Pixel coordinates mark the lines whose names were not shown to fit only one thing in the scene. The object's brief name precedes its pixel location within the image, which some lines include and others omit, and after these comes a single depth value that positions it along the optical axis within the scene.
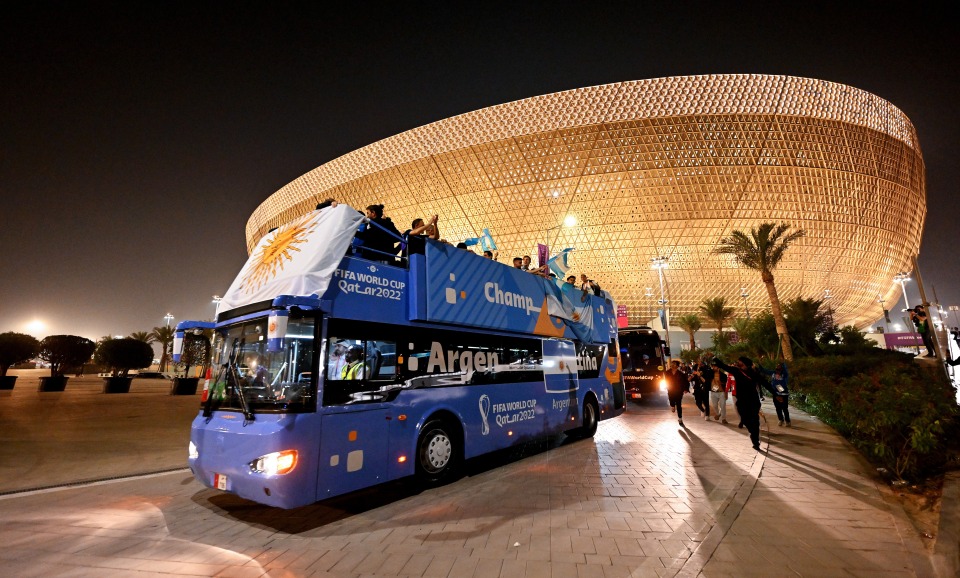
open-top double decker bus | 4.07
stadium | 39.81
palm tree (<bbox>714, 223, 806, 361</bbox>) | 24.02
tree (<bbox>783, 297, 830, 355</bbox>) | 26.03
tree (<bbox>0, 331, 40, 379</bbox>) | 19.61
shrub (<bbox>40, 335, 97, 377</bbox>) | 20.52
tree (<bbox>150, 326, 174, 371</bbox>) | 53.38
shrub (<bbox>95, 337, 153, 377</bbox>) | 22.45
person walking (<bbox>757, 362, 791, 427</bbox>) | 9.58
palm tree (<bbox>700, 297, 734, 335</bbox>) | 39.66
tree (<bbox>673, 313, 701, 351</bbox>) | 42.94
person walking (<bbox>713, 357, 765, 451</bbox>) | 7.39
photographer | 19.31
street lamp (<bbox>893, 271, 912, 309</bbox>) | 48.51
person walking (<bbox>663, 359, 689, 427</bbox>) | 10.77
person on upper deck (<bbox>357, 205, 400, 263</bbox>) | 5.31
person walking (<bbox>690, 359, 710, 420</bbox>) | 11.90
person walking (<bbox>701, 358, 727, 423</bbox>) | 10.91
